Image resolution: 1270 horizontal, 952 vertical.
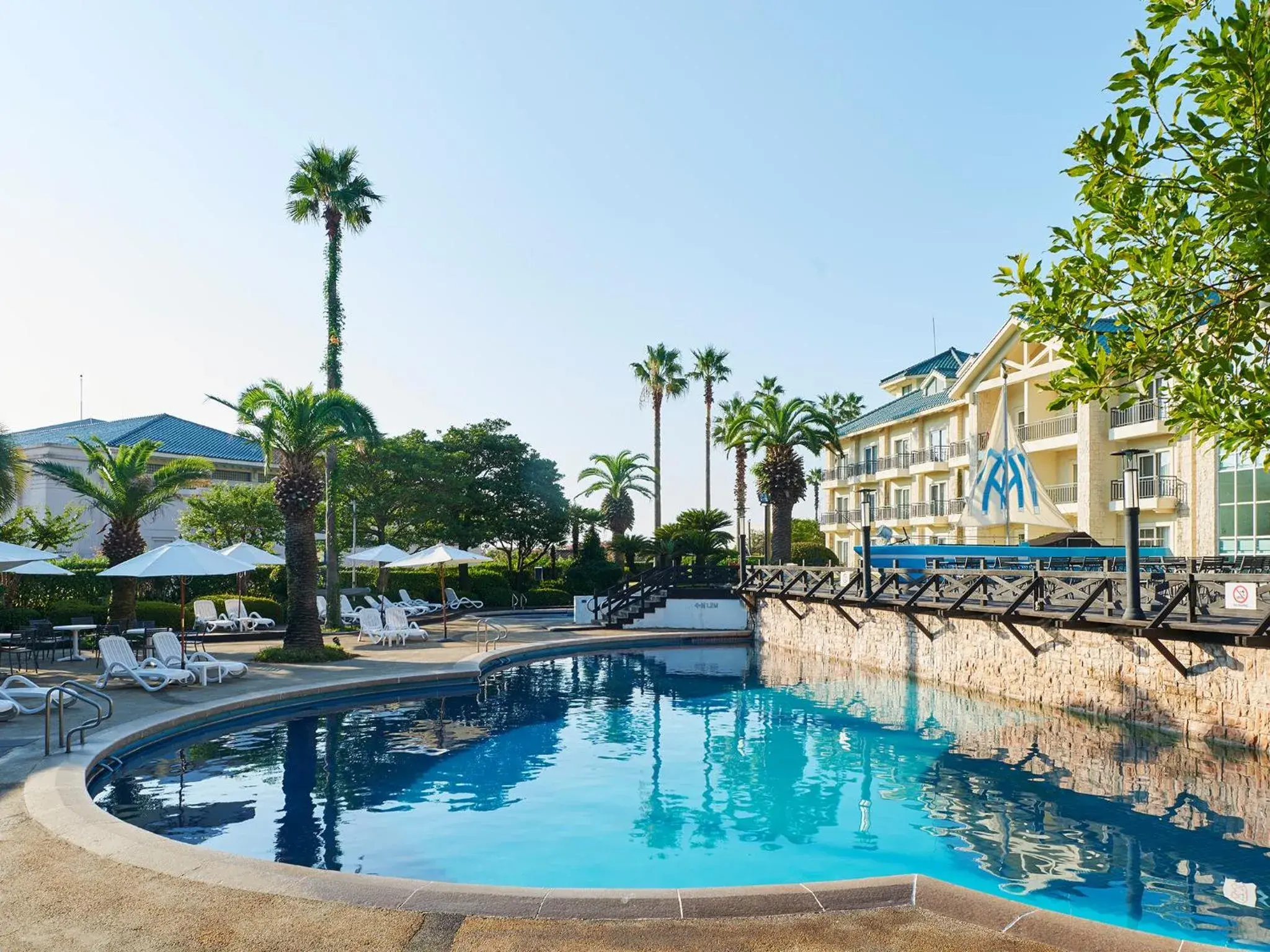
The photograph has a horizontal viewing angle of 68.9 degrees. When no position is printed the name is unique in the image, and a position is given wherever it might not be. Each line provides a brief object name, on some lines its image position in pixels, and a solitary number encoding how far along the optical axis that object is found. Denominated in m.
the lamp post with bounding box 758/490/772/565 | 39.81
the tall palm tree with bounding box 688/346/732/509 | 61.19
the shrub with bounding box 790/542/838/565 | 51.34
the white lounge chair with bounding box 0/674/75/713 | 13.78
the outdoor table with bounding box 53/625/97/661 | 20.69
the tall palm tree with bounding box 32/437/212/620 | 24.56
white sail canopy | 26.92
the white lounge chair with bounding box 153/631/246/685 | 17.62
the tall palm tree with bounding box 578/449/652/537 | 52.62
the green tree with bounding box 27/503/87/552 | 30.27
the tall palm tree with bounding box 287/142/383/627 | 29.28
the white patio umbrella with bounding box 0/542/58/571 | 17.68
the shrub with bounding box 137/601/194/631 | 26.69
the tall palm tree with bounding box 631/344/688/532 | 58.75
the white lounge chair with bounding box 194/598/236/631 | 26.97
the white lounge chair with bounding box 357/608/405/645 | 25.78
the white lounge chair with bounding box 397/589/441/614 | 33.88
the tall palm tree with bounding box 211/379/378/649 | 21.67
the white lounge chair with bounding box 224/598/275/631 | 27.78
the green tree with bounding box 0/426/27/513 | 22.81
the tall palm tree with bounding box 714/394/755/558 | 40.47
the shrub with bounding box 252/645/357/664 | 21.62
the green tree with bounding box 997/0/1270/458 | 7.03
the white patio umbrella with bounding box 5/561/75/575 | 19.78
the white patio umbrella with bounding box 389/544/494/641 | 27.64
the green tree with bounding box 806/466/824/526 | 79.30
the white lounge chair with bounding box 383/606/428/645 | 25.94
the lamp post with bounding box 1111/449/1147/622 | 14.12
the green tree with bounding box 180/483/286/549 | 38.38
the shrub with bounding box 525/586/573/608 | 41.56
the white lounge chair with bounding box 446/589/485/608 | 36.47
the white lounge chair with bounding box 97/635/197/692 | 16.52
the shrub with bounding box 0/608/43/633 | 23.71
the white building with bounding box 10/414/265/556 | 45.22
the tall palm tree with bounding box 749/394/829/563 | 39.94
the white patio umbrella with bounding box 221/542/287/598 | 24.06
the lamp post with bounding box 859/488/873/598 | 23.23
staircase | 33.00
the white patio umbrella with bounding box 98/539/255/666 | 18.08
